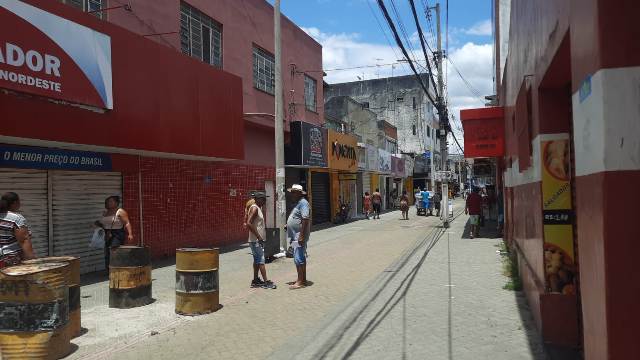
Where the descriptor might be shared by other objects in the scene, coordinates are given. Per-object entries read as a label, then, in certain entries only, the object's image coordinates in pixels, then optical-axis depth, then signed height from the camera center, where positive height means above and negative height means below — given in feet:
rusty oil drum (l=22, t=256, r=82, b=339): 19.51 -3.55
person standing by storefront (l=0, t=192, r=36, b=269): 20.01 -1.46
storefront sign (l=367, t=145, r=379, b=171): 102.12 +6.54
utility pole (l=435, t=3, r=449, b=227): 73.56 +9.80
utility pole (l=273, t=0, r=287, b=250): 41.98 +5.42
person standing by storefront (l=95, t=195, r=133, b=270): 31.73 -1.74
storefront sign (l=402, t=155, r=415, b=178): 147.82 +7.28
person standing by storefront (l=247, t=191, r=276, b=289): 28.25 -2.07
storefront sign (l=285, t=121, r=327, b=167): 63.82 +5.81
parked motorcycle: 82.38 -3.68
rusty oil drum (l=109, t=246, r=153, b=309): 23.94 -3.74
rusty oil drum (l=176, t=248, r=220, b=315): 23.26 -3.78
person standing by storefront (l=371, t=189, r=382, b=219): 93.78 -2.30
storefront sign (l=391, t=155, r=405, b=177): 128.62 +6.22
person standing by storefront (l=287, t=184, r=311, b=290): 28.71 -2.10
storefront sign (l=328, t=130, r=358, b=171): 76.38 +6.23
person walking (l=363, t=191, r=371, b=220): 92.99 -2.41
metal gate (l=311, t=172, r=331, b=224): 79.15 -1.04
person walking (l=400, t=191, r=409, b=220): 88.43 -2.85
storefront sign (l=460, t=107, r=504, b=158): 46.24 +5.02
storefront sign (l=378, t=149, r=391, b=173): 112.78 +6.62
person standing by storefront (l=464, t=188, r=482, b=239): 55.93 -2.03
